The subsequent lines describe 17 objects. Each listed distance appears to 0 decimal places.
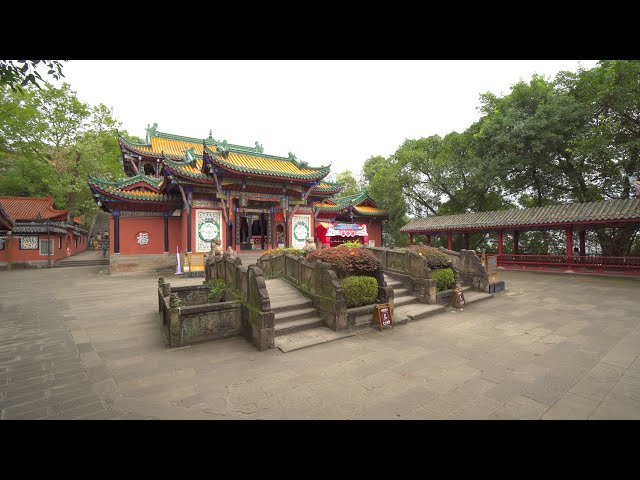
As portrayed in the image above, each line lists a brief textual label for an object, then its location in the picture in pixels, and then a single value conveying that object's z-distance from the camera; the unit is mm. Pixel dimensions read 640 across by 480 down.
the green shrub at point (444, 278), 8086
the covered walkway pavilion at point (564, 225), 12188
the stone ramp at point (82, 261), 21906
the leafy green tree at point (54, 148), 23594
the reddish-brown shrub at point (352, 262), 6523
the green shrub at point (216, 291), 6977
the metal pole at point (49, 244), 21156
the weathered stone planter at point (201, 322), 4926
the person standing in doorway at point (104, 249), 25491
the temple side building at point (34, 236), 20219
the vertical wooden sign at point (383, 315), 5898
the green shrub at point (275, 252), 9366
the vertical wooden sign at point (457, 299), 7676
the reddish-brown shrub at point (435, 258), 8281
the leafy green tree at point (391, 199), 22797
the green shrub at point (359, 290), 6137
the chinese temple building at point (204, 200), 14154
